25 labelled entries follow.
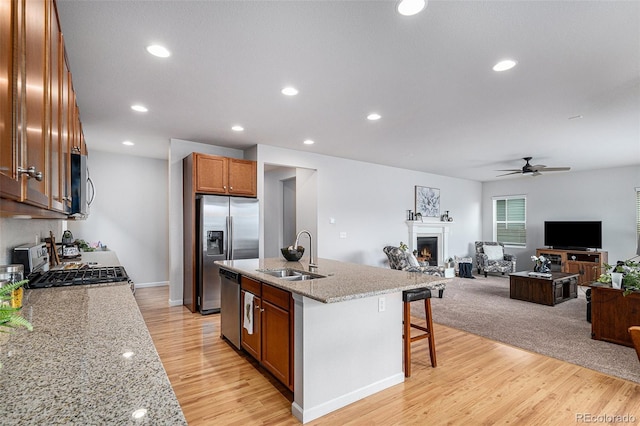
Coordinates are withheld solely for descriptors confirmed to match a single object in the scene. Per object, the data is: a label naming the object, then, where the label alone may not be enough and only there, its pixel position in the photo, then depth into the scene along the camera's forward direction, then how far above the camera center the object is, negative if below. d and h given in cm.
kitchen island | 222 -90
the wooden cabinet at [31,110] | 77 +32
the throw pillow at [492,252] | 829 -96
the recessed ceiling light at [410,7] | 188 +123
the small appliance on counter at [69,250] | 413 -45
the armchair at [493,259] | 803 -111
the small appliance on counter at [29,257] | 224 -30
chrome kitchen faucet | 324 -52
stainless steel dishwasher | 330 -98
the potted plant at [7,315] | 75 -23
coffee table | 527 -124
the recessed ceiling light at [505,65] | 257 +121
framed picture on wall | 804 +35
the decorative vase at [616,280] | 367 -74
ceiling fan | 575 +82
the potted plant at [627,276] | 348 -70
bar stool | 279 -95
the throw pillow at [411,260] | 605 -84
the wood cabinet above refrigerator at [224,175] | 484 +62
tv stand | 701 -105
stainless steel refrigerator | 470 -32
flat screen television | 732 -47
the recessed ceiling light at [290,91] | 312 +122
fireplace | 805 -64
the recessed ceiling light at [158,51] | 240 +125
